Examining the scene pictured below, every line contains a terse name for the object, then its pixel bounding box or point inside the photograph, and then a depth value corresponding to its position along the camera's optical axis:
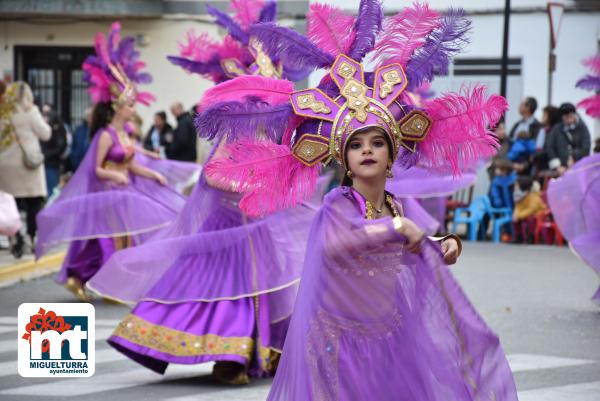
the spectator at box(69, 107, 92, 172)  21.38
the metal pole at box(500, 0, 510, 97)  20.88
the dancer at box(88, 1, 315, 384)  7.98
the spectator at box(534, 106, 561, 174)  18.03
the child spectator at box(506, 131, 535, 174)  18.41
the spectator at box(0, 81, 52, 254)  15.57
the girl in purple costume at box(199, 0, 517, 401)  5.39
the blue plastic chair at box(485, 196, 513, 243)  18.61
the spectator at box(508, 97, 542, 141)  18.67
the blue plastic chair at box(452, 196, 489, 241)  18.84
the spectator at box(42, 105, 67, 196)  20.45
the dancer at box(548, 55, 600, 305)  11.05
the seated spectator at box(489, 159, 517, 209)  18.53
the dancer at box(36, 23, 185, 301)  12.05
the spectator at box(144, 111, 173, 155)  22.14
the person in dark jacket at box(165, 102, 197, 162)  20.88
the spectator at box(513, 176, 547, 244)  17.84
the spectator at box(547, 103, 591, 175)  17.31
